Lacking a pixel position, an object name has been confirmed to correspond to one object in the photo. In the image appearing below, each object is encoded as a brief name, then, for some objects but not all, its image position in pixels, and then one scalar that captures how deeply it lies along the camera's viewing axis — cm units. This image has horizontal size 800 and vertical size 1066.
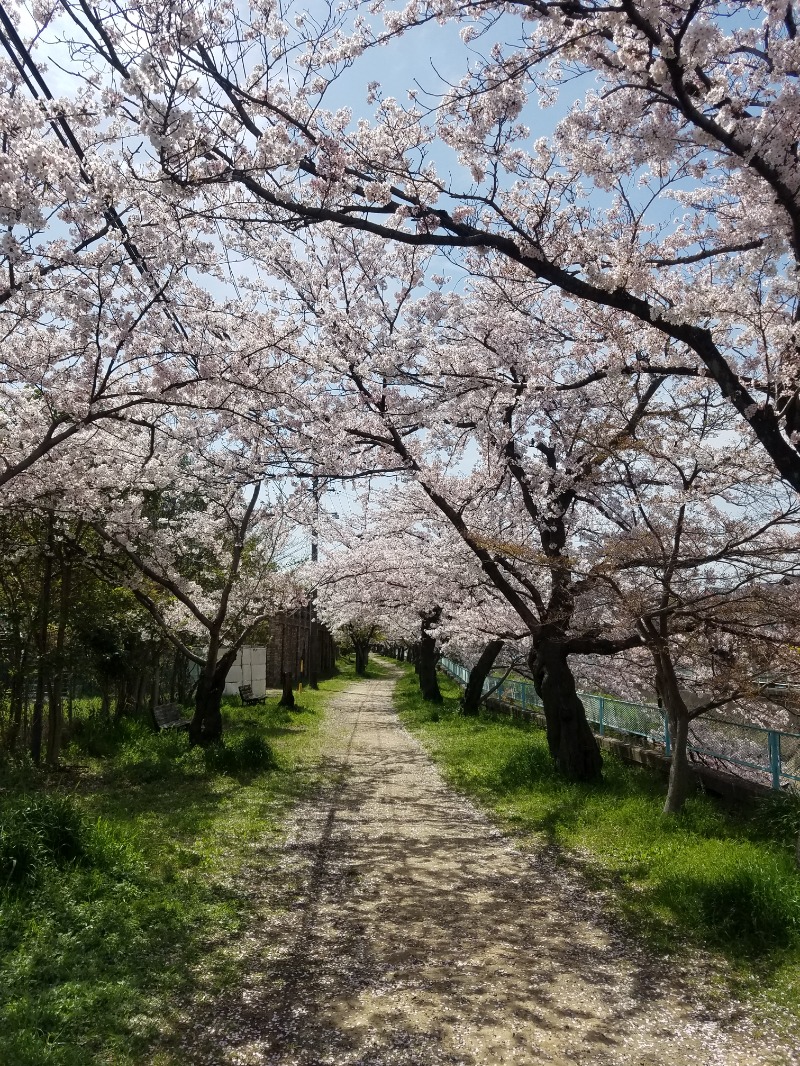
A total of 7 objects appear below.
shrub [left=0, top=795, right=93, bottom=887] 484
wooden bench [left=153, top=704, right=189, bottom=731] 1323
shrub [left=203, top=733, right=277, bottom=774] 1016
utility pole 2450
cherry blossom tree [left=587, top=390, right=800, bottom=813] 569
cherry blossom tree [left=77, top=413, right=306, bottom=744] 948
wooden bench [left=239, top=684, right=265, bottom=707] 2059
